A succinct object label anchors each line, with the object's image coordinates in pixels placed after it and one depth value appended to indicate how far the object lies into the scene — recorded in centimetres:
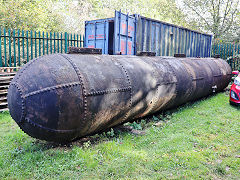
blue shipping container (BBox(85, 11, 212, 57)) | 852
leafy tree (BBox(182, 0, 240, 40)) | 1992
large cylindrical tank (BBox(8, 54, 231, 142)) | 321
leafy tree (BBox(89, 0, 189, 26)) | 2631
